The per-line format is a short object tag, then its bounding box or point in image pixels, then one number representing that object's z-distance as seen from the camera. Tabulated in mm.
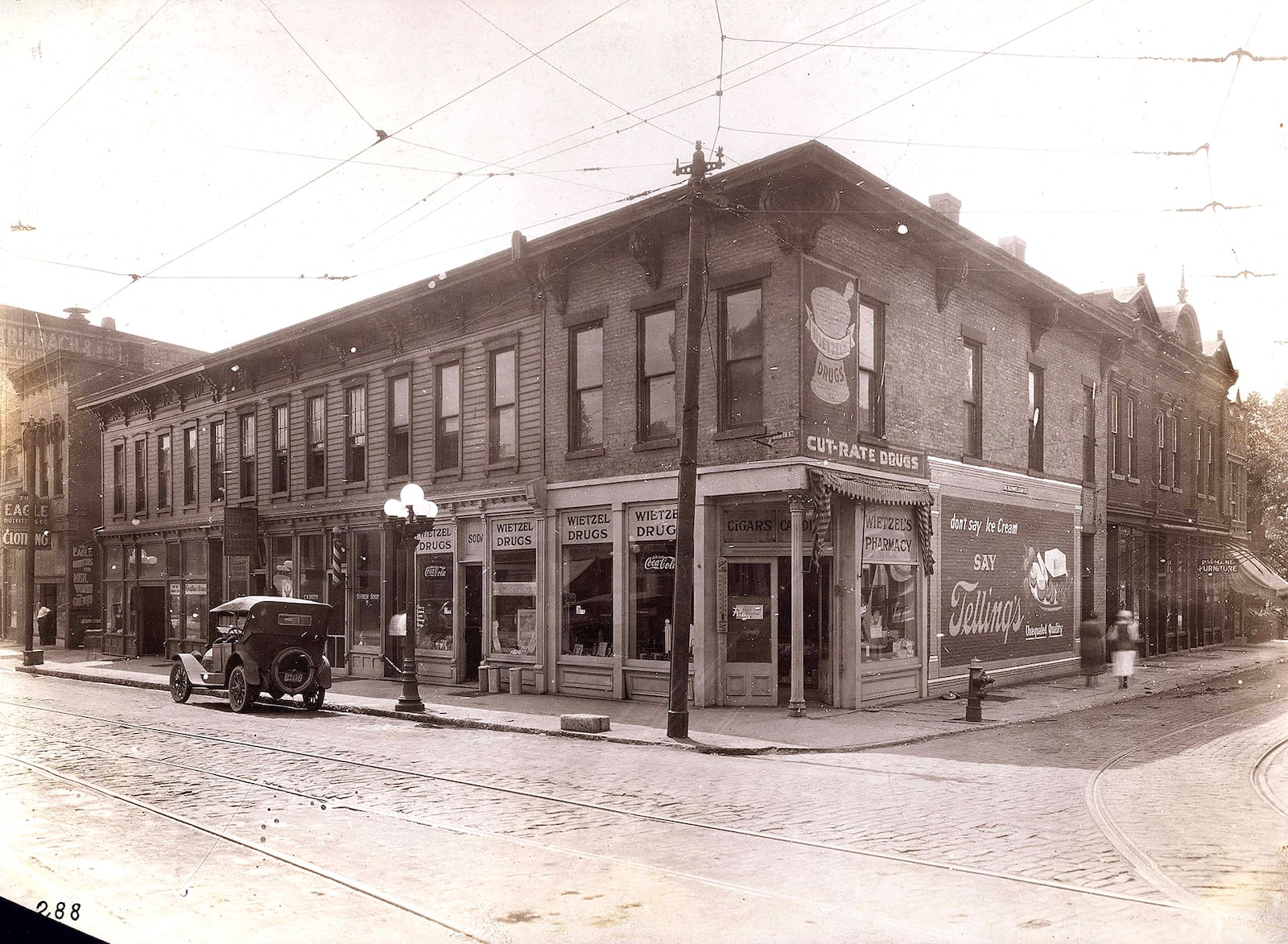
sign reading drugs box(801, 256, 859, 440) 15938
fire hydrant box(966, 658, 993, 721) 15336
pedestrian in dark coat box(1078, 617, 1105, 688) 20906
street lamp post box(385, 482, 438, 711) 17516
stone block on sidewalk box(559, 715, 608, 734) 14312
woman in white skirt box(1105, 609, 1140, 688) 20172
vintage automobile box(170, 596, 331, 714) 17953
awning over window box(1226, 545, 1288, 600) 25828
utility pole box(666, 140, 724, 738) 14047
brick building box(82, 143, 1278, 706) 16484
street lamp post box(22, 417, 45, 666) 26178
